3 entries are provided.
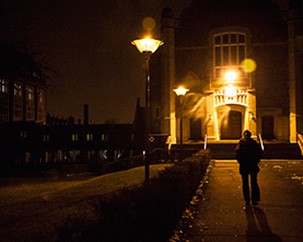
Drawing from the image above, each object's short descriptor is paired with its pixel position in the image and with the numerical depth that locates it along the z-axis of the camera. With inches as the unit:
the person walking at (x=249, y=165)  359.9
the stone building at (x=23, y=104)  2054.8
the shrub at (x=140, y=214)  151.8
